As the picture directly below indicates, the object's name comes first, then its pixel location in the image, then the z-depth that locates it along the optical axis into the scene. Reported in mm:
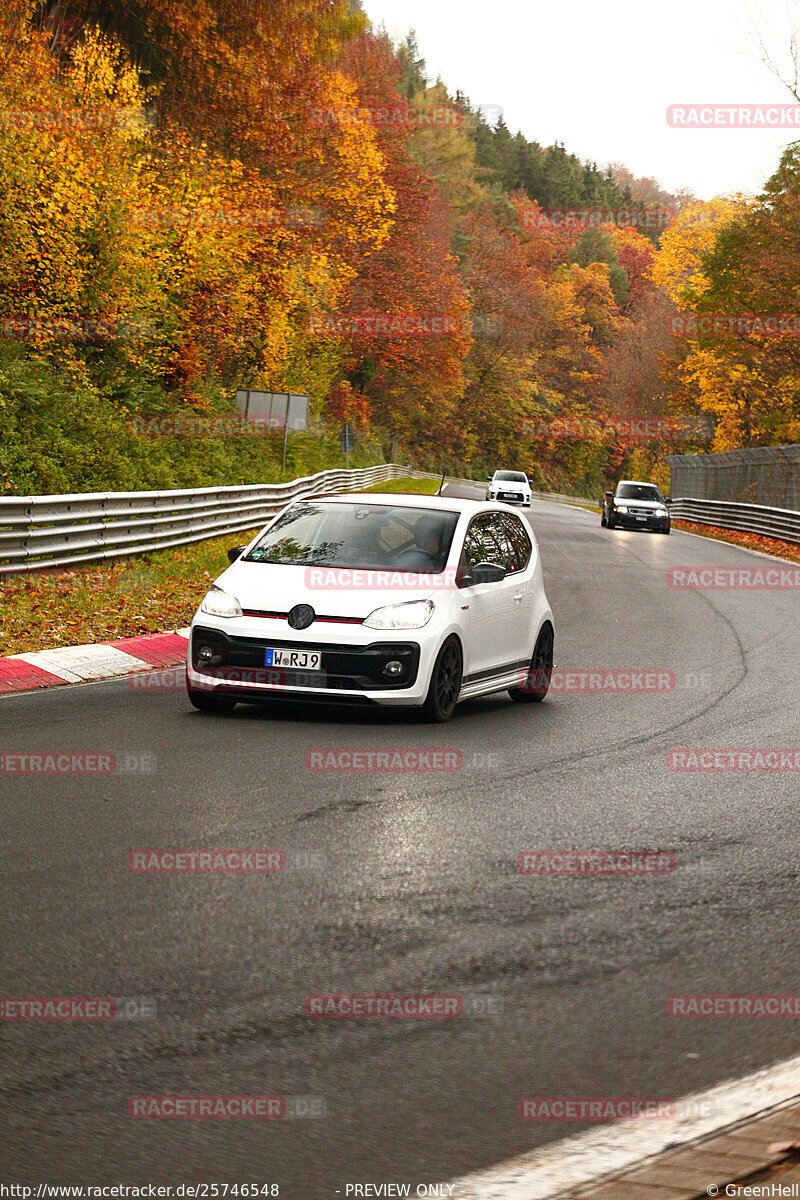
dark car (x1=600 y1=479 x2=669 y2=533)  48375
